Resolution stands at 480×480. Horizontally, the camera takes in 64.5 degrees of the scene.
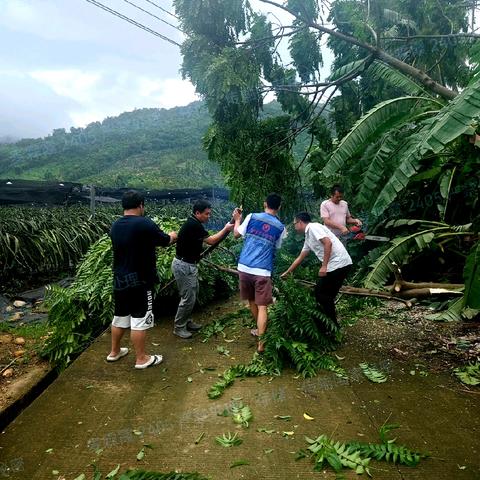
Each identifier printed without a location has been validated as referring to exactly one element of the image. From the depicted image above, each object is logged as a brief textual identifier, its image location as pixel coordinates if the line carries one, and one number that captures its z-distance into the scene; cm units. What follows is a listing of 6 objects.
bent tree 471
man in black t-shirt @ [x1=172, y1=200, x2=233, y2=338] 451
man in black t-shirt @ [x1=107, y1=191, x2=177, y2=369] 375
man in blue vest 415
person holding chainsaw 612
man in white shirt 418
